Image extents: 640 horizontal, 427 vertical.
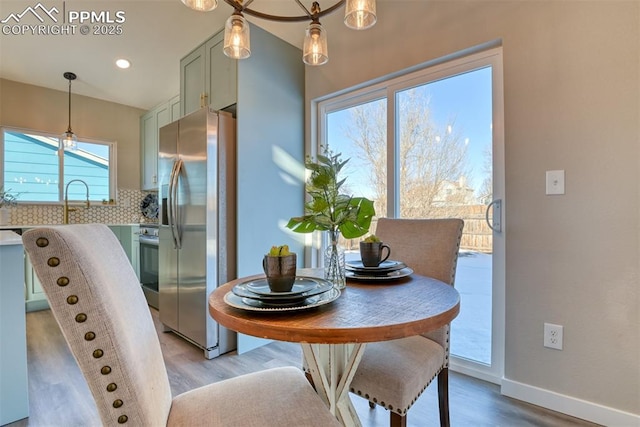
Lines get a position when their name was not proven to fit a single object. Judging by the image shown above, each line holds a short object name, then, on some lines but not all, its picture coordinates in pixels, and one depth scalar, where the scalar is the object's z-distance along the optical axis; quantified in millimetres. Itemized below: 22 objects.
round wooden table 682
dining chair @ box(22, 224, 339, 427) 521
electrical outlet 1591
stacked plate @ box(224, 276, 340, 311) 786
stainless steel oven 3266
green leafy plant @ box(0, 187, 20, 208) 3284
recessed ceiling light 3366
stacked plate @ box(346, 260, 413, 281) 1153
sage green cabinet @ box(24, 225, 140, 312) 3691
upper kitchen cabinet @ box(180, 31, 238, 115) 2410
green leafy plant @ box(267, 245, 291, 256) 868
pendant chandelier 1234
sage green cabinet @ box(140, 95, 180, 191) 3879
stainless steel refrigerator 2238
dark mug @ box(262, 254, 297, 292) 854
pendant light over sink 3273
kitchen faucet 3736
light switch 1593
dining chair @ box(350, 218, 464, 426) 1041
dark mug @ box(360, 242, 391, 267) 1252
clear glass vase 1074
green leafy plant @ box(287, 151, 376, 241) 1032
